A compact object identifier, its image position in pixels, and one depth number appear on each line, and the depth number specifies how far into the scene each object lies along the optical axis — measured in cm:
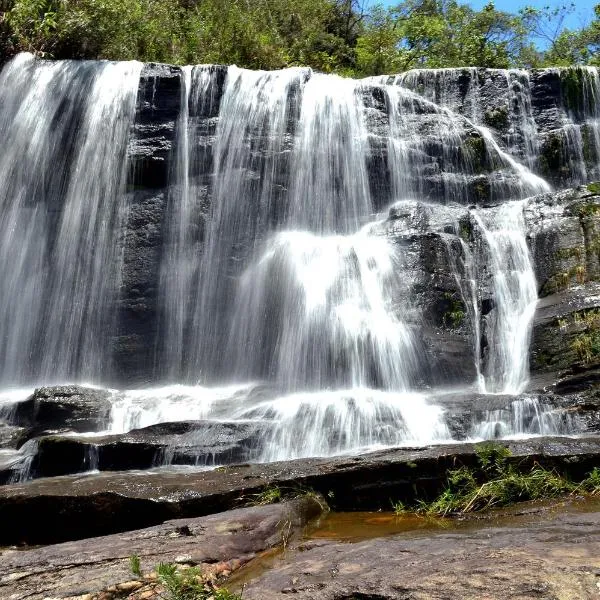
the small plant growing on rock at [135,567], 338
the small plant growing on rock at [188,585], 314
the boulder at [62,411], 912
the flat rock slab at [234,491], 561
